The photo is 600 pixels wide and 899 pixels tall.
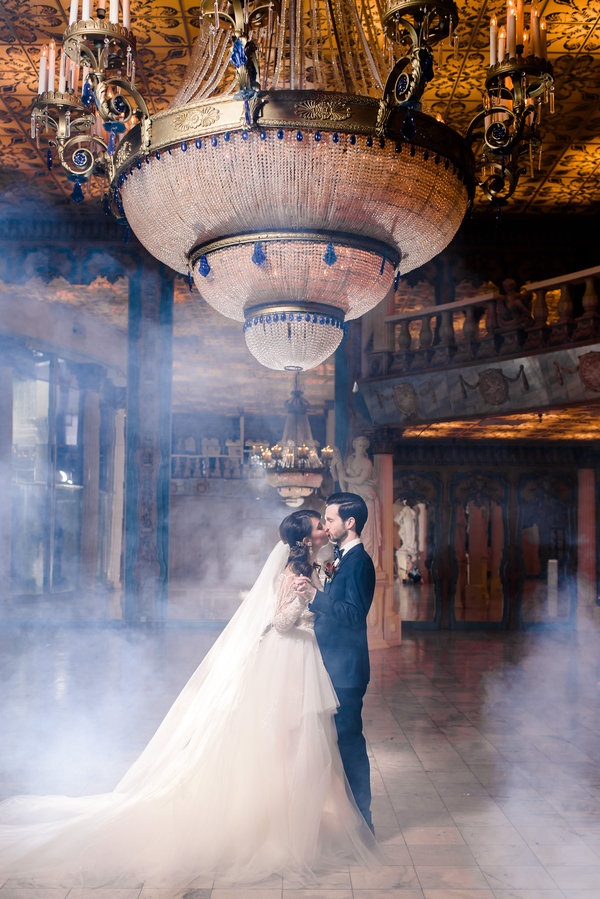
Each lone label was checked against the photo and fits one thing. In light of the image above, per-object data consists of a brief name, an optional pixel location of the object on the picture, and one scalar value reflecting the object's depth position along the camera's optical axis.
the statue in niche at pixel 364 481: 9.34
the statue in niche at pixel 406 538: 16.45
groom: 3.69
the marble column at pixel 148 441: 9.37
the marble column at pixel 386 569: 9.62
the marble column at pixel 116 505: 15.44
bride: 3.38
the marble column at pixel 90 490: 14.55
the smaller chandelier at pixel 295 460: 11.86
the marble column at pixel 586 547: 11.34
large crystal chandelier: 2.56
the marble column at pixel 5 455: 11.23
